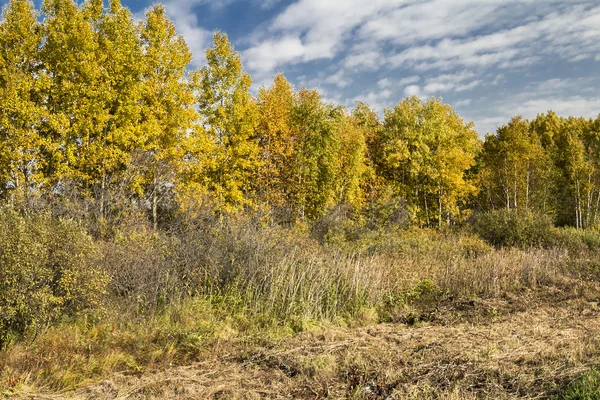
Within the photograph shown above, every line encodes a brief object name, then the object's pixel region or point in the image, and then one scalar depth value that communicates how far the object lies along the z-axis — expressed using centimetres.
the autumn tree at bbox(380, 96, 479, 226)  2886
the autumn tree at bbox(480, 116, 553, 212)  2917
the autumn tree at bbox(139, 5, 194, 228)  1664
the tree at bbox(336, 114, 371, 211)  2383
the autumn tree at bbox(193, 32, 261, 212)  1983
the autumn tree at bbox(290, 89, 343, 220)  2211
